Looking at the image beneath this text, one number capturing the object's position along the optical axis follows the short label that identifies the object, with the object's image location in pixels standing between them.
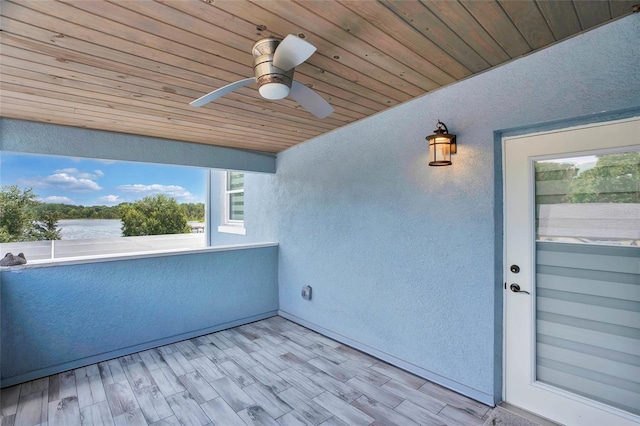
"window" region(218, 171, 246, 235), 5.69
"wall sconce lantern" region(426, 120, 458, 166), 2.40
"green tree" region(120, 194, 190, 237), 5.77
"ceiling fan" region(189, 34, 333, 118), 1.46
